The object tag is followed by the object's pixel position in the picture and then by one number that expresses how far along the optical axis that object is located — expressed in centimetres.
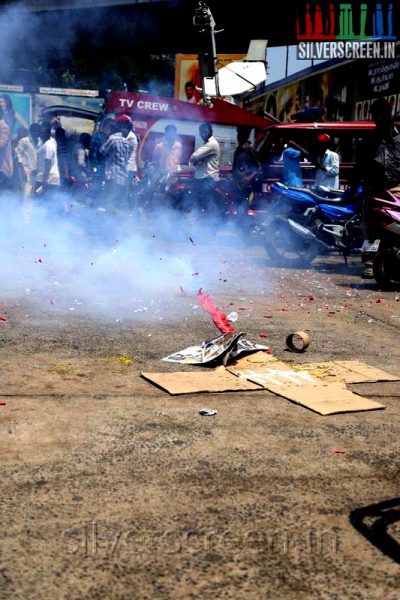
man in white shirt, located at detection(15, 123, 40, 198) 1447
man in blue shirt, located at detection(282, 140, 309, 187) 1249
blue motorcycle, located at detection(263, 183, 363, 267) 1036
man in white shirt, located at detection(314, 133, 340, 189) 1205
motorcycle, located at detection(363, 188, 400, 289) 851
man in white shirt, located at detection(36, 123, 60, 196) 1484
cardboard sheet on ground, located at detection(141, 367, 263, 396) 446
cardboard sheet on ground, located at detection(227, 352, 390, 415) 427
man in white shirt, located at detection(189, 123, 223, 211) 1346
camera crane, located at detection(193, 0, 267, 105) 1067
